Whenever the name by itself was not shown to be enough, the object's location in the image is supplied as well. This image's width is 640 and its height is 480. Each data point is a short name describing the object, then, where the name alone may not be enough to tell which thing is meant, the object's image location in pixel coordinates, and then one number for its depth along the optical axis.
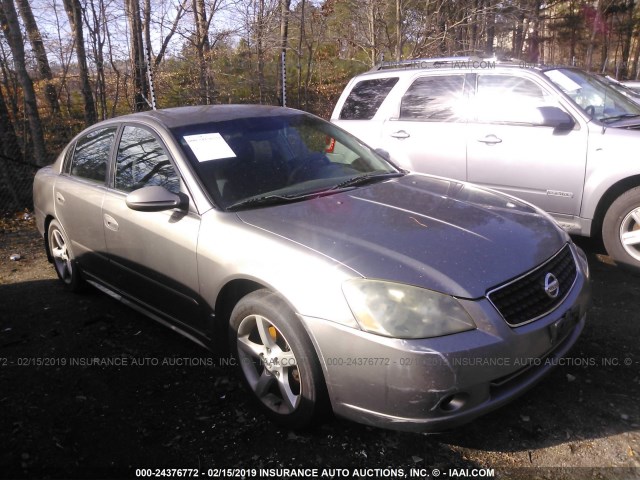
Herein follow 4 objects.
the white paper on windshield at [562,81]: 4.97
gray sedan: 2.24
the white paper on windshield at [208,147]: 3.25
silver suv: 4.49
